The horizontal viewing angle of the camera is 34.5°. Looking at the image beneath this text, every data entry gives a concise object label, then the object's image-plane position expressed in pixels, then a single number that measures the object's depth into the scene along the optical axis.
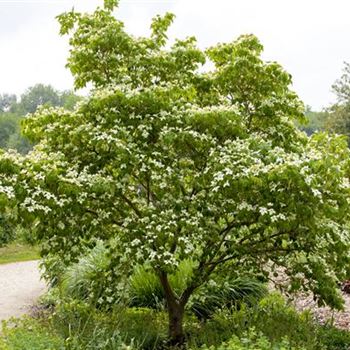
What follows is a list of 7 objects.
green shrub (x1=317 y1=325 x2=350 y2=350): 6.70
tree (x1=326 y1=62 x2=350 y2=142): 35.06
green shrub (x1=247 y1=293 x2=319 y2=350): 6.28
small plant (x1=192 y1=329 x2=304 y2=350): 4.79
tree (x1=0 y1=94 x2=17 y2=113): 135.88
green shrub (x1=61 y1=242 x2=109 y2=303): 9.48
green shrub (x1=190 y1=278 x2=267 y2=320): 8.58
